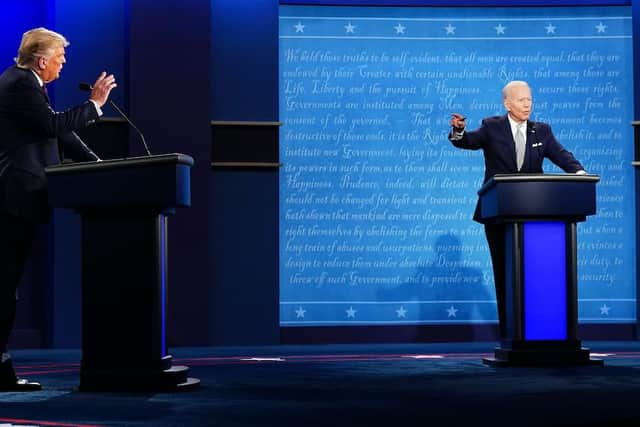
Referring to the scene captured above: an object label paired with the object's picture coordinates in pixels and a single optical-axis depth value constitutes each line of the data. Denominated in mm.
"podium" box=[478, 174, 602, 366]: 9961
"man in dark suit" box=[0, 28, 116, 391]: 7754
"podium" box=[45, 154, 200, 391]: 7695
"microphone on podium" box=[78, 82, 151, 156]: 7406
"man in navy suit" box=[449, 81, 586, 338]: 10789
